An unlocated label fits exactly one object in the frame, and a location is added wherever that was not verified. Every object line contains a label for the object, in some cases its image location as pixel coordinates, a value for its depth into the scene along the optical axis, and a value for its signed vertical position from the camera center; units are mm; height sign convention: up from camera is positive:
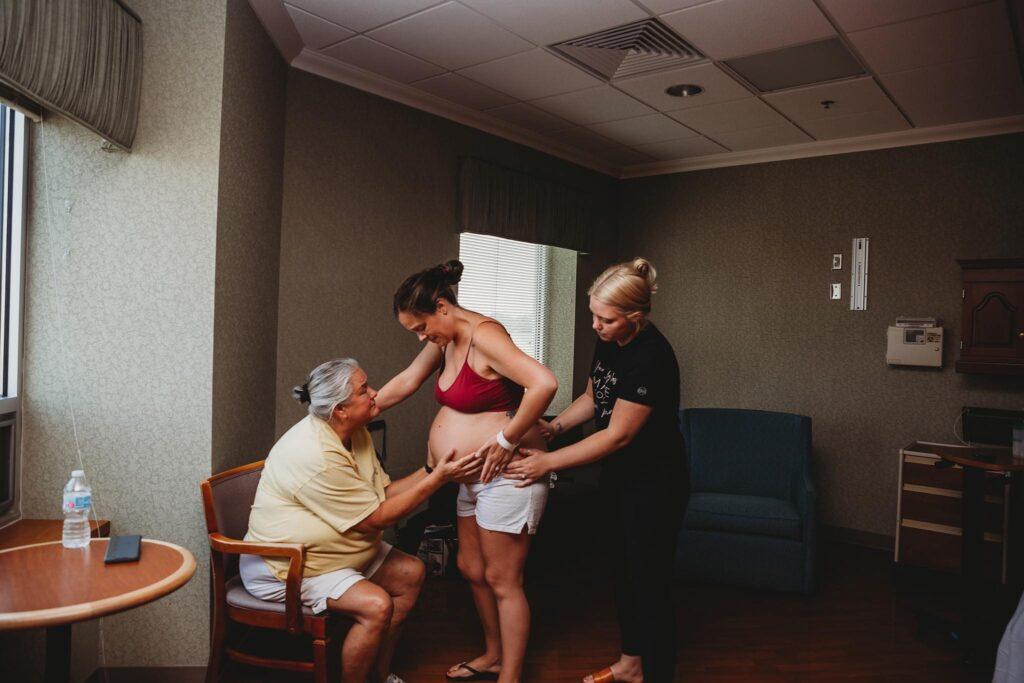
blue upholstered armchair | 3789 -918
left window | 2404 +84
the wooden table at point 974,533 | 3109 -845
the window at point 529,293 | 4875 +294
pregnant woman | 2354 -324
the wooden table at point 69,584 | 1593 -667
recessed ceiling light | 3913 +1394
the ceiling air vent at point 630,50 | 3240 +1395
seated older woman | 2252 -591
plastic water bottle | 2035 -579
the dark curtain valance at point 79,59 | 1856 +753
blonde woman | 2334 -401
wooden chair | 2252 -916
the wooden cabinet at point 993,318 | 3977 +185
